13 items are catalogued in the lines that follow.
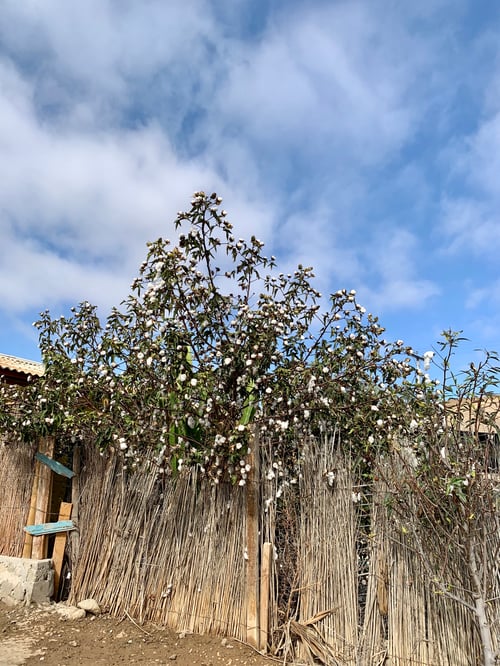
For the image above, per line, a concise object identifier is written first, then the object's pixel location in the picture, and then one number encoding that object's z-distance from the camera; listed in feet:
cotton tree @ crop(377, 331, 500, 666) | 9.10
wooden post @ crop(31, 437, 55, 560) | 16.37
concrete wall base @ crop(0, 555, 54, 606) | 15.17
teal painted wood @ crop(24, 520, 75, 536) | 15.72
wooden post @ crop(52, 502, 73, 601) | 15.88
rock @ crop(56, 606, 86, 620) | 14.05
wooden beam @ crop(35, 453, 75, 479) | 16.42
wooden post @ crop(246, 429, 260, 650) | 11.73
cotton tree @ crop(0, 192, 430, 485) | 12.51
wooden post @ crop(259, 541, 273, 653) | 11.65
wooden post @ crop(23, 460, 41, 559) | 16.81
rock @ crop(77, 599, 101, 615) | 14.16
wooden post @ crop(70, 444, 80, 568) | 15.67
